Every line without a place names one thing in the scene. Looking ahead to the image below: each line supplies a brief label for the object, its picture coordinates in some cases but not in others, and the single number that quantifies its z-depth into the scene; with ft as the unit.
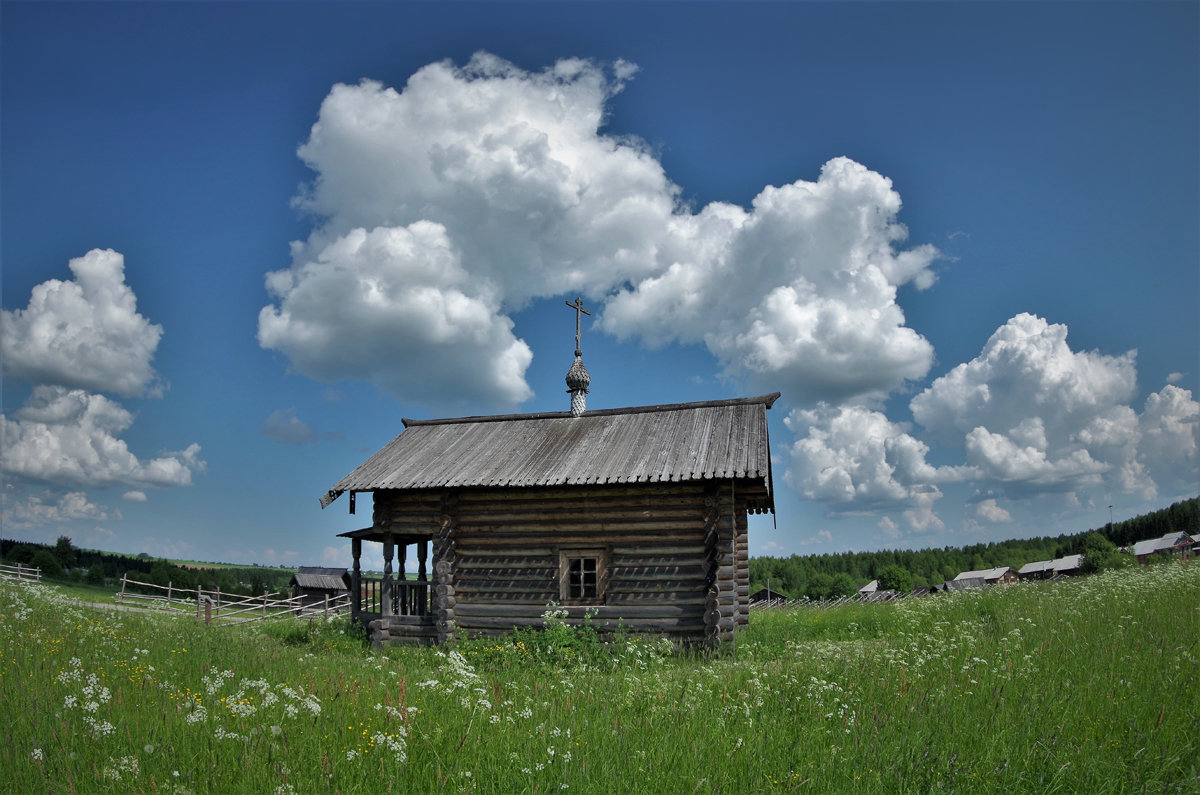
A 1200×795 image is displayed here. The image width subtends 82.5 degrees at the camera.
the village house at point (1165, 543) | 222.48
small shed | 166.09
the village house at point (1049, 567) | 264.48
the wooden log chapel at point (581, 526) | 51.34
